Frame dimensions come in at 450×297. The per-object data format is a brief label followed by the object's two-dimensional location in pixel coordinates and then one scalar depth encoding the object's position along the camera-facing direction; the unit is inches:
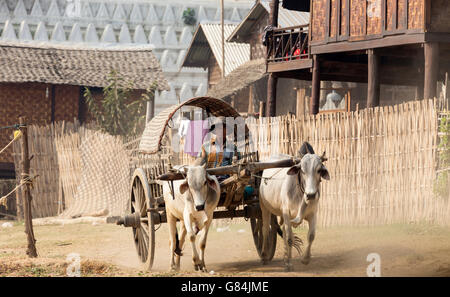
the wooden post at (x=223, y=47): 1255.5
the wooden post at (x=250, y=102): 1166.2
